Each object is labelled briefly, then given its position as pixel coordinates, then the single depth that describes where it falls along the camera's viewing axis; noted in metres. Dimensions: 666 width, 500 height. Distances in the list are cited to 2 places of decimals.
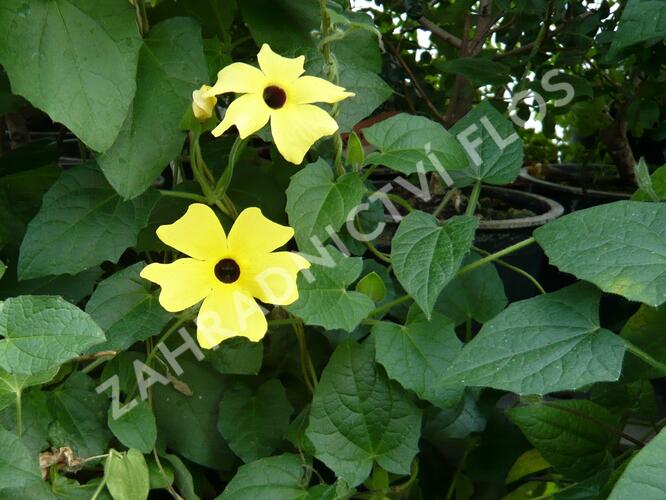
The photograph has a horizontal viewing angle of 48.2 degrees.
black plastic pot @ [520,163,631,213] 0.43
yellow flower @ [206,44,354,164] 0.19
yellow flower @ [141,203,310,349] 0.19
